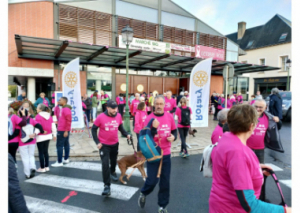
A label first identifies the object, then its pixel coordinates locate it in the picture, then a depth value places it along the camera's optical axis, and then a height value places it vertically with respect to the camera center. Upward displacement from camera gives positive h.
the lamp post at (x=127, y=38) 9.48 +3.03
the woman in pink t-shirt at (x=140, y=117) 6.44 -0.62
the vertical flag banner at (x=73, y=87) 7.18 +0.42
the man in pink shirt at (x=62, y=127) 5.76 -0.87
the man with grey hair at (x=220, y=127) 3.63 -0.53
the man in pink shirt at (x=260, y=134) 3.81 -0.68
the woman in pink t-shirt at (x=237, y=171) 1.46 -0.58
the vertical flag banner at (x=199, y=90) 7.34 +0.35
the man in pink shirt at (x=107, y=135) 4.11 -0.81
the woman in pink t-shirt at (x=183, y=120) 6.65 -0.72
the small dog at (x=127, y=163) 4.68 -1.58
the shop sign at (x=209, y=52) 20.66 +5.25
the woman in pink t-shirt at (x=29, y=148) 4.85 -1.28
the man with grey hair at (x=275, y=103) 9.69 -0.16
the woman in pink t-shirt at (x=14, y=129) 4.60 -0.74
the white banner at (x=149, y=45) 17.12 +5.00
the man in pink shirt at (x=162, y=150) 3.31 -0.96
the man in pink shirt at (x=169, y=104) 9.62 -0.25
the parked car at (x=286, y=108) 13.98 -0.59
